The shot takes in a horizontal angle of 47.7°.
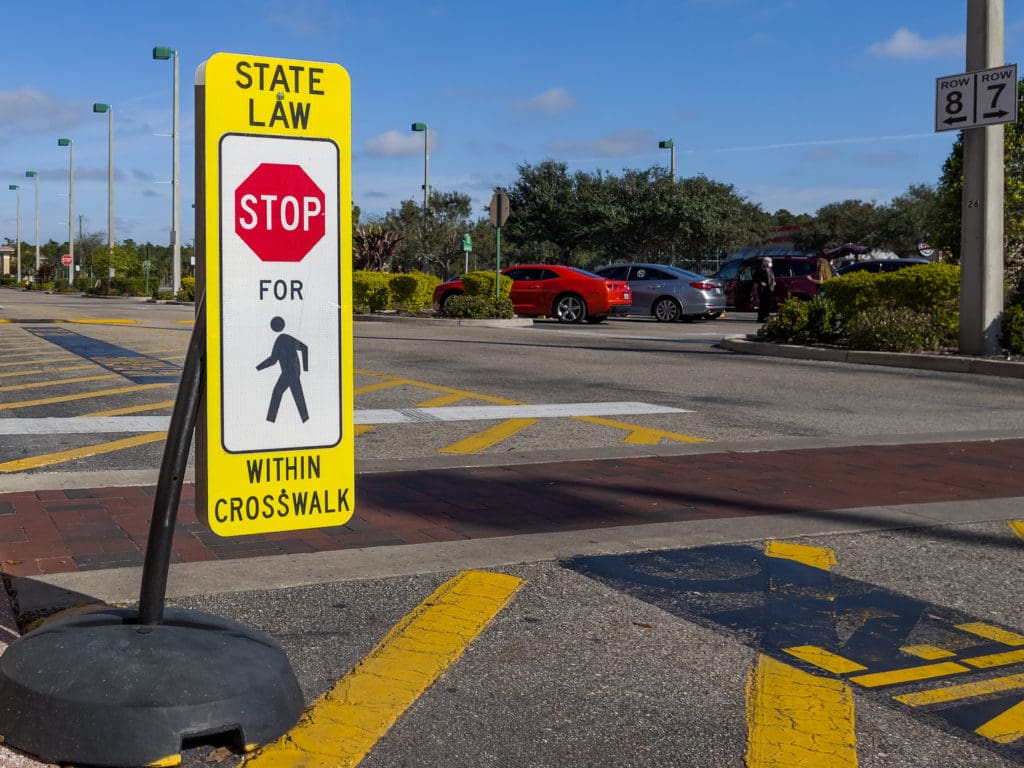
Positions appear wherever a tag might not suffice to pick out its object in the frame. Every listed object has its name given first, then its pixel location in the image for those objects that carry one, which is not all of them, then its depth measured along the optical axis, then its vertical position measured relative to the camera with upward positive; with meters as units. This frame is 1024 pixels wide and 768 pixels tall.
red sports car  26.11 +0.65
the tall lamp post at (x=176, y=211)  46.34 +4.47
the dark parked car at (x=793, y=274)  29.64 +1.29
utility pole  14.23 +1.41
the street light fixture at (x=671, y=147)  44.91 +6.87
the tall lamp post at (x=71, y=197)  73.19 +7.91
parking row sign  13.91 +2.76
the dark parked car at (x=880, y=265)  28.88 +1.51
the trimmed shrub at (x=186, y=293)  45.35 +1.05
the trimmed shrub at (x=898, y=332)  15.88 -0.11
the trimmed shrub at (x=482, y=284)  26.42 +0.86
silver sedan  27.42 +0.73
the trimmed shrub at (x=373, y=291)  29.70 +0.76
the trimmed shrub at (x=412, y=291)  29.02 +0.75
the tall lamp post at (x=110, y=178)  60.12 +7.38
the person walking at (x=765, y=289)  27.84 +0.82
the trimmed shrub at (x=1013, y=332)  14.70 -0.09
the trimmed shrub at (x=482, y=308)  25.70 +0.30
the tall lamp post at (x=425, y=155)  42.62 +6.23
